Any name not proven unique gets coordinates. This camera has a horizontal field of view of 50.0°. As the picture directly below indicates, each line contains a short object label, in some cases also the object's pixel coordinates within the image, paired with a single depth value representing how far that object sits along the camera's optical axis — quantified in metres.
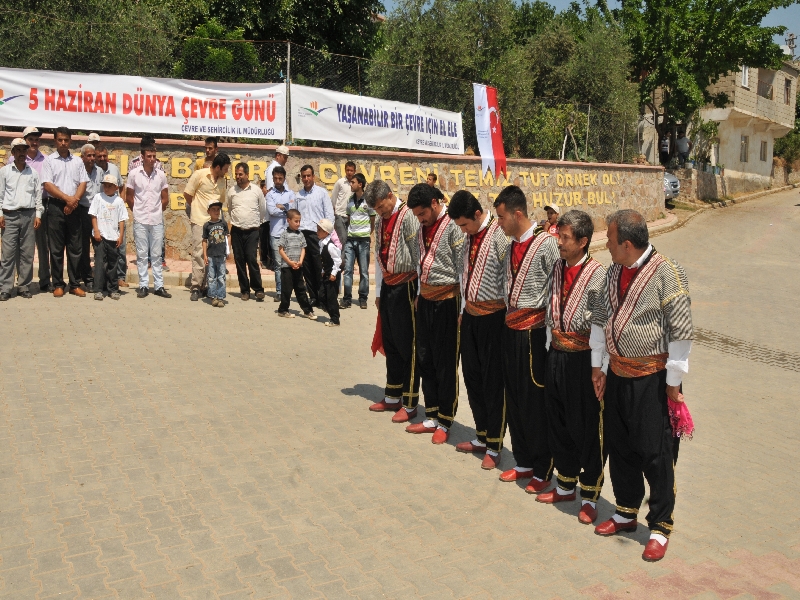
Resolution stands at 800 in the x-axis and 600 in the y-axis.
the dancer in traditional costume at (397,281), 6.88
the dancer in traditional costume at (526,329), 5.61
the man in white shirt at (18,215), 10.07
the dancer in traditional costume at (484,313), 6.01
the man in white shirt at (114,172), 10.92
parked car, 29.12
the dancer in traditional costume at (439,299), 6.49
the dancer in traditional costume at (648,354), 4.70
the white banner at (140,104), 12.33
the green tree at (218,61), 13.88
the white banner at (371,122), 14.53
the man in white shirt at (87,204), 10.77
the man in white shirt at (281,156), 12.39
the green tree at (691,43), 27.48
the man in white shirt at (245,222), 11.38
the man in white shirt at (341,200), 12.02
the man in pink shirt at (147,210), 10.96
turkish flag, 18.19
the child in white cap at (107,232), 10.53
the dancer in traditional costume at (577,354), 5.18
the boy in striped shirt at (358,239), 11.54
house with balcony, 36.38
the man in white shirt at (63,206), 10.48
